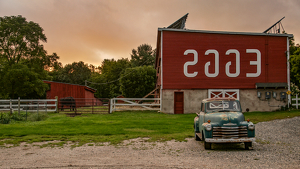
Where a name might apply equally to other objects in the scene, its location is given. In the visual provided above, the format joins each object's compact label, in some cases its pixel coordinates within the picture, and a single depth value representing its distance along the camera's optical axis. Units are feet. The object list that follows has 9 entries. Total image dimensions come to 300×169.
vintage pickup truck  26.43
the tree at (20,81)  111.96
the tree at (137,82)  156.87
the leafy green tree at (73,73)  260.33
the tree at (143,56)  241.04
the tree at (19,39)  118.73
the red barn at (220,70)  78.95
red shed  115.65
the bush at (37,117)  58.74
